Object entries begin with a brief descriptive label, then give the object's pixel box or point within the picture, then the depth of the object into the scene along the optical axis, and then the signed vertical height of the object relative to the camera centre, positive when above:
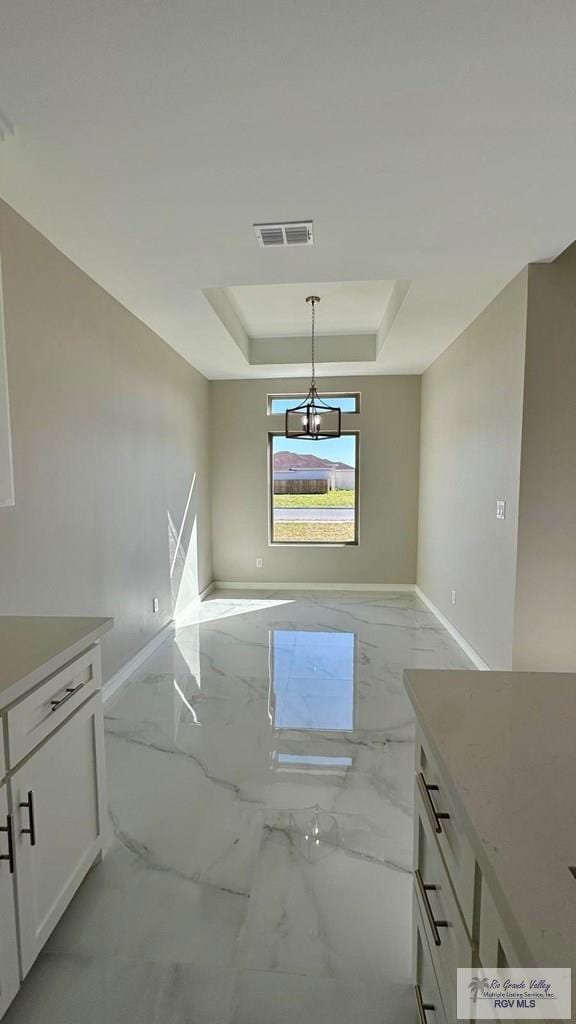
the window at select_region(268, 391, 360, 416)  6.06 +0.90
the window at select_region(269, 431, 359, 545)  6.17 -0.24
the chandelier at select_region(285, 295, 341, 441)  4.46 +0.56
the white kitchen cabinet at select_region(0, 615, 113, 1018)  1.22 -0.87
